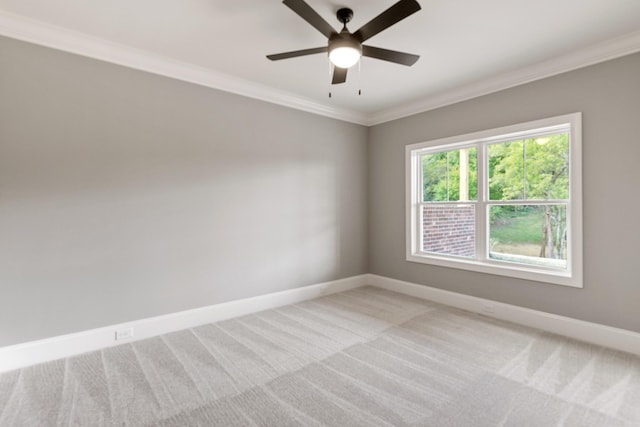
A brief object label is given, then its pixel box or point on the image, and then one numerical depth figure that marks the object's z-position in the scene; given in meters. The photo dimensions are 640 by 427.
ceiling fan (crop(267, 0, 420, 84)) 1.88
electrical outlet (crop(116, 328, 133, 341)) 2.89
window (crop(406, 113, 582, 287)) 3.19
